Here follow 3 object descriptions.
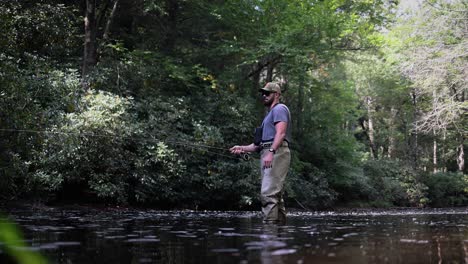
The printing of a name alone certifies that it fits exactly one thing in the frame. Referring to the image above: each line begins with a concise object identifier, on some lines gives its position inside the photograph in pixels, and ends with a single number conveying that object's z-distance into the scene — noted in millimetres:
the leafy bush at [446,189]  27906
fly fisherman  6559
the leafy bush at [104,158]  11734
